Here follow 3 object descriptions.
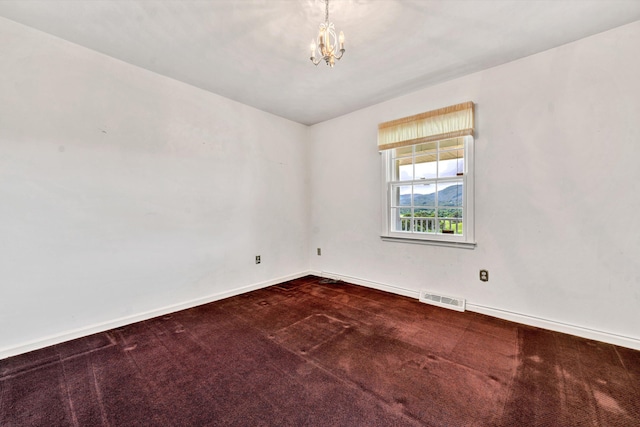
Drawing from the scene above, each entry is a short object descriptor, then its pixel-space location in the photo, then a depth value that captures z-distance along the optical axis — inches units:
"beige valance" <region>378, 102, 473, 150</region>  108.6
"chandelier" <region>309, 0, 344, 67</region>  62.2
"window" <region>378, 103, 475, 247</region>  112.3
